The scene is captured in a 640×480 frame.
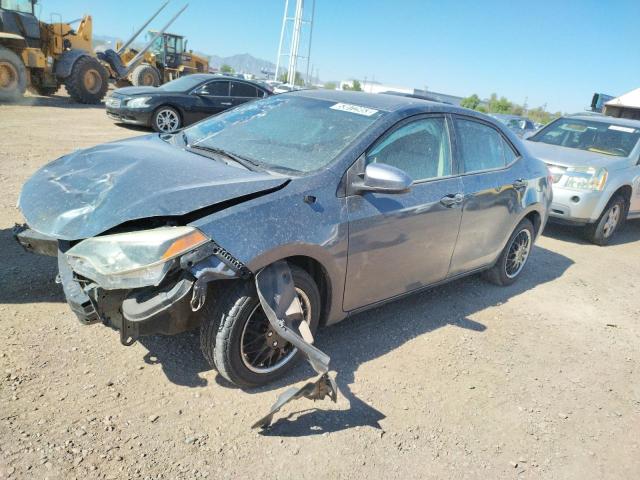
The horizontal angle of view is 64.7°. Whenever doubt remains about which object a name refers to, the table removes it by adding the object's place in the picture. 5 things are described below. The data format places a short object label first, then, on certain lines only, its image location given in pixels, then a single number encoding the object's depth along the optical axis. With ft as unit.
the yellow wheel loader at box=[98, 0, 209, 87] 63.41
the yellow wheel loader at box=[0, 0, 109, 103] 47.73
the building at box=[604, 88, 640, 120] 58.94
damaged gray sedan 8.27
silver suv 22.75
